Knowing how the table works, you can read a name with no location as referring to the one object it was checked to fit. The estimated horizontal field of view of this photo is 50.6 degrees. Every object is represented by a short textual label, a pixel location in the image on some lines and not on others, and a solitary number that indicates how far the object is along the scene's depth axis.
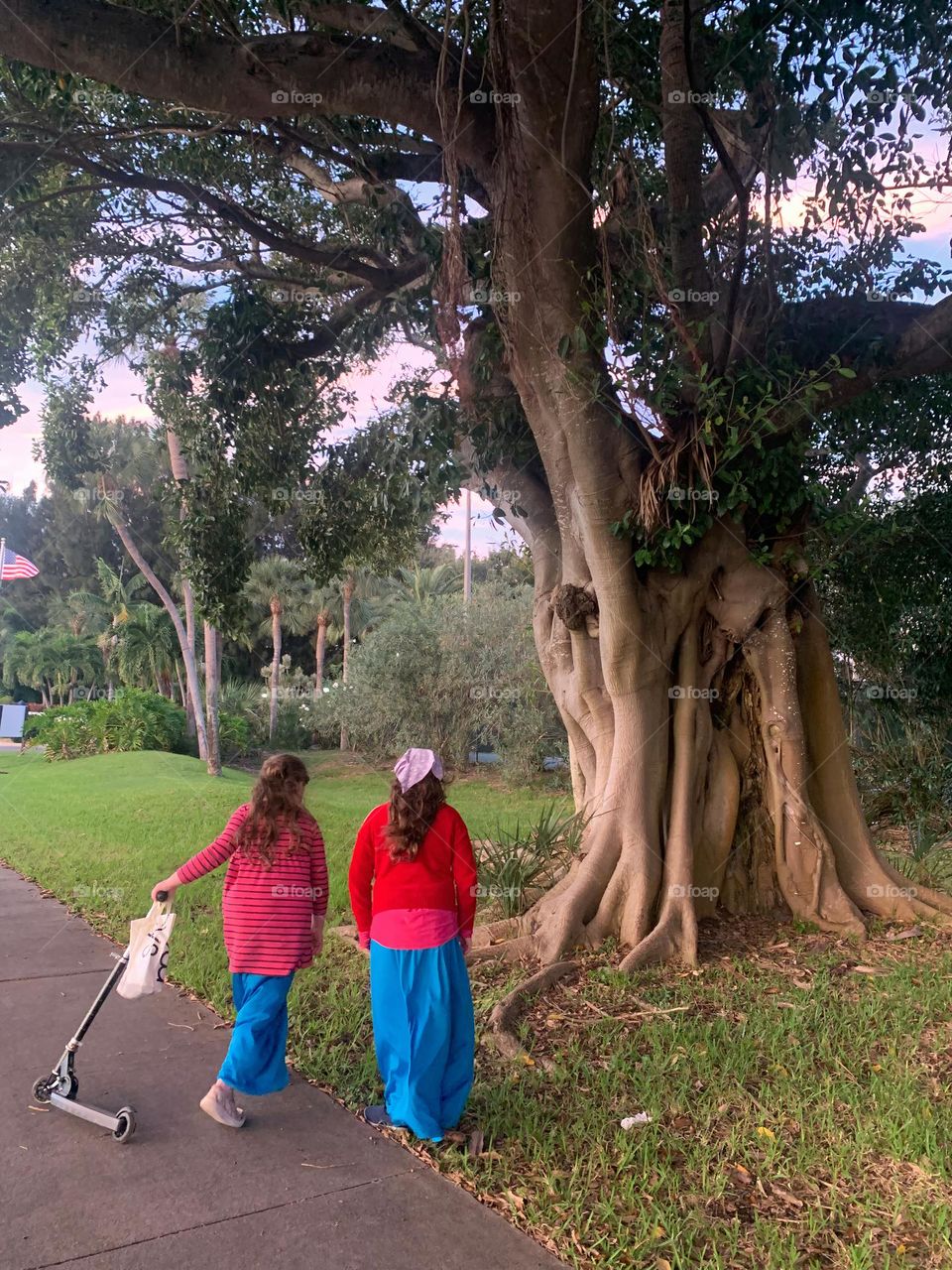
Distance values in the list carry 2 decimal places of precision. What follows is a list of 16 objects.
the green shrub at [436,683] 21.73
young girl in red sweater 4.22
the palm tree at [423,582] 32.74
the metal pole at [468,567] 28.30
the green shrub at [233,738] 26.05
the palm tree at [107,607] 36.62
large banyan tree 6.60
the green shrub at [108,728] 23.72
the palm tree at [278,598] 28.81
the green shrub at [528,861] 7.78
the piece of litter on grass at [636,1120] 4.29
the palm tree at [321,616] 31.83
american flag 24.39
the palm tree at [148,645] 34.97
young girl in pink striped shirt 4.33
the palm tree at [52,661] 41.28
